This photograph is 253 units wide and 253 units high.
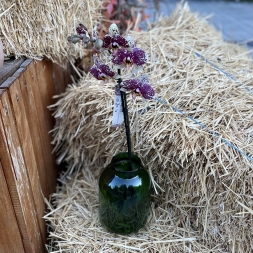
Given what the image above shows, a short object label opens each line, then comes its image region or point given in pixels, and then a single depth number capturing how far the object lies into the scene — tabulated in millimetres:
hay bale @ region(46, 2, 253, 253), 938
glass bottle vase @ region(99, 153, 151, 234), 977
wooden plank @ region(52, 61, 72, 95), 1366
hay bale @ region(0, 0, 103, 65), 992
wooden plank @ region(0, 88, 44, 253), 853
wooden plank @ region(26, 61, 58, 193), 1117
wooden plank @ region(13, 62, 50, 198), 994
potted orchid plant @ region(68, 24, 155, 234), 790
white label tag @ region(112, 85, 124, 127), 888
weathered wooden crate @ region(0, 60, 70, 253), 883
